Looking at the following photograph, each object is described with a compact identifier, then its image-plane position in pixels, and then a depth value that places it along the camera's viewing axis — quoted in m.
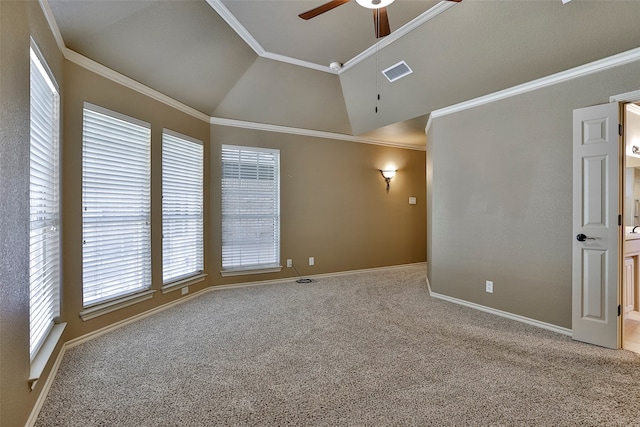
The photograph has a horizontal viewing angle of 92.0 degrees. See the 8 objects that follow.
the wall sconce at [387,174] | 5.93
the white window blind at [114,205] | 2.90
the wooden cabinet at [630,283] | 3.29
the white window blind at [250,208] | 4.70
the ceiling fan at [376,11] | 2.13
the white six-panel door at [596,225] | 2.65
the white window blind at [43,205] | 1.99
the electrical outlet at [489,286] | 3.63
